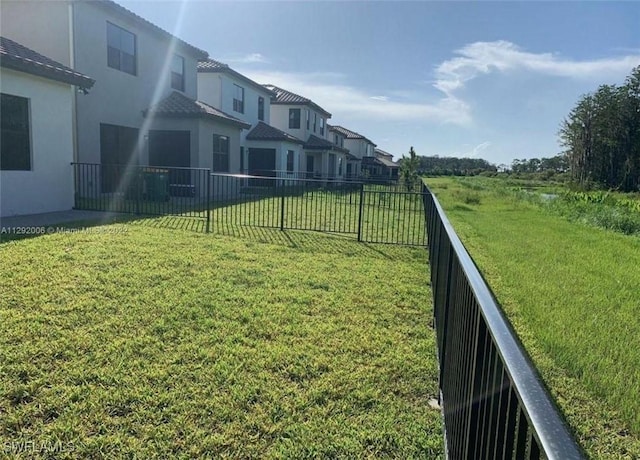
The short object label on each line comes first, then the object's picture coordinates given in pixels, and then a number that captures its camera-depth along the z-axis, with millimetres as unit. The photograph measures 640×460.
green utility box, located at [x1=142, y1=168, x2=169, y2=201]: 14477
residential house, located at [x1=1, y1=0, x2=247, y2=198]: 13625
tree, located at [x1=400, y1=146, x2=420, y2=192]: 29875
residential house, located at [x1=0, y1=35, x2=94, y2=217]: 9797
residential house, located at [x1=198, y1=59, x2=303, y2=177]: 22672
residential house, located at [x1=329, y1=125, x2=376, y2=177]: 54712
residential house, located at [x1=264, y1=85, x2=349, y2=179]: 32844
